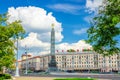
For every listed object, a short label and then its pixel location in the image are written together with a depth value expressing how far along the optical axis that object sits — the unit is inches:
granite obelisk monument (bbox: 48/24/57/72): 3017.3
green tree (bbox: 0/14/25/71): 851.3
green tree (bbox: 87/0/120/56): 503.8
